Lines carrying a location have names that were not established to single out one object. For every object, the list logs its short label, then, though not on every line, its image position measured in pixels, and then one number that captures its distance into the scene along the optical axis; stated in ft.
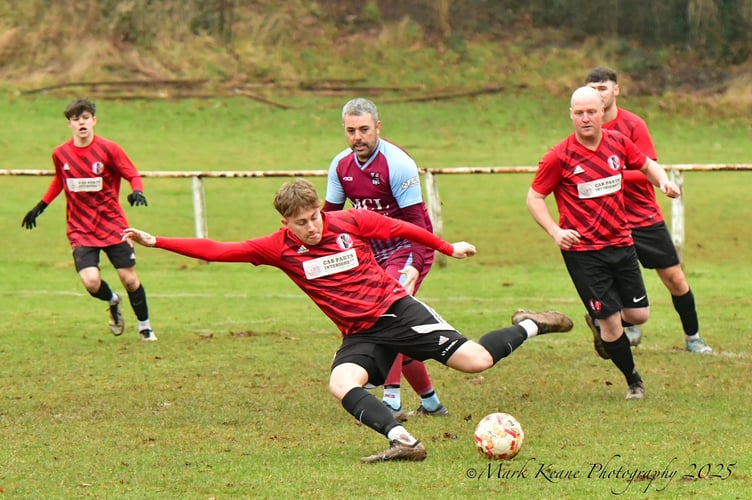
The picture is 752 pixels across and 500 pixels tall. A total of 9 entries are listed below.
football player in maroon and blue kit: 55.83
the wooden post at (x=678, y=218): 107.65
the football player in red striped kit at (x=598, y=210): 56.59
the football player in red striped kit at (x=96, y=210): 79.77
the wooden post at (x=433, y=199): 115.65
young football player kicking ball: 48.96
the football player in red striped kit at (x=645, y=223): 64.75
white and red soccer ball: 45.32
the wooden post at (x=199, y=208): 120.26
